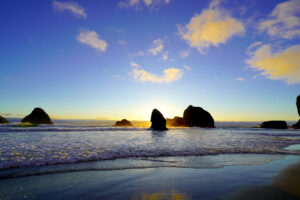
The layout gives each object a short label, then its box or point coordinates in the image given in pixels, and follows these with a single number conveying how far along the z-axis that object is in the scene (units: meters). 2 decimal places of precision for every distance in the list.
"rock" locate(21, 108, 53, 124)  49.84
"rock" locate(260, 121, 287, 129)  59.93
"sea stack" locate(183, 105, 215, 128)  68.69
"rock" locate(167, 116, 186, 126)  76.93
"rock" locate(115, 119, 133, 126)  55.84
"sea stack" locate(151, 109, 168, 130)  39.78
